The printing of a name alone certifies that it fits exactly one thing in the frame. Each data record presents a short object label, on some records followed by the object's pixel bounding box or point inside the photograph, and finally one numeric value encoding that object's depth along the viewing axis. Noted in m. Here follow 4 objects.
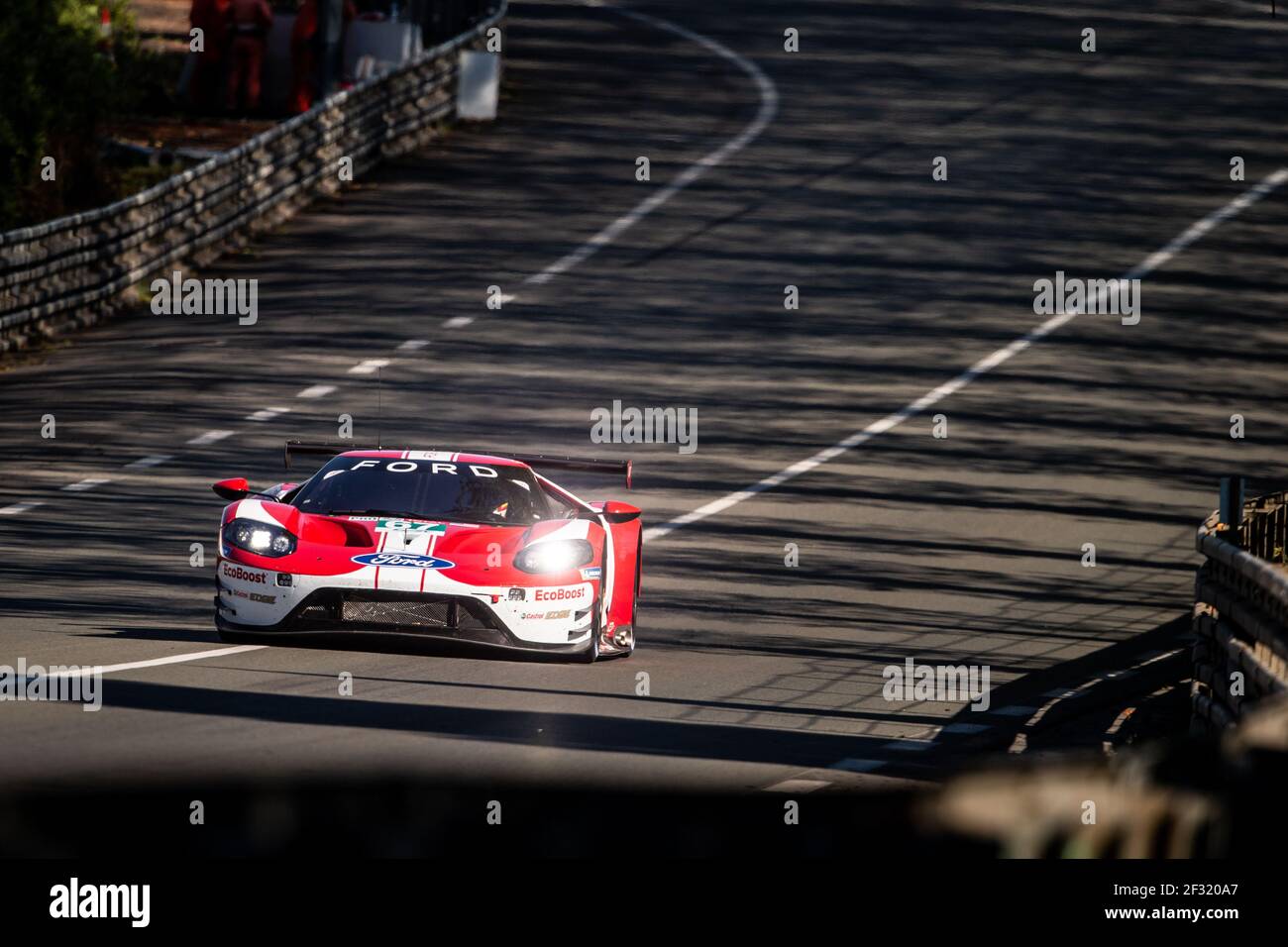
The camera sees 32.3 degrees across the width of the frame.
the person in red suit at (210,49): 36.00
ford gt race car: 11.60
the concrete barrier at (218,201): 25.70
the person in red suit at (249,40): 36.00
